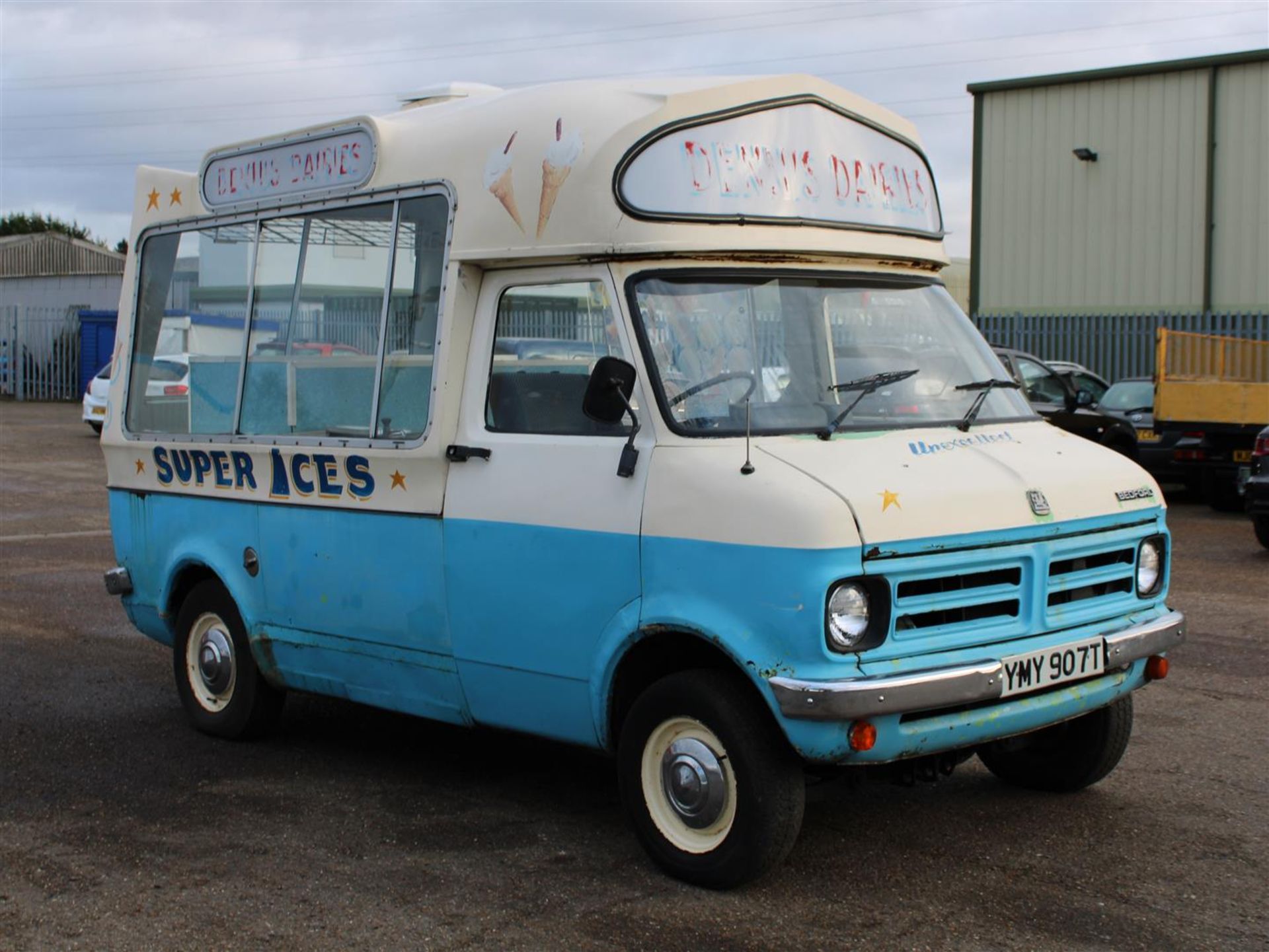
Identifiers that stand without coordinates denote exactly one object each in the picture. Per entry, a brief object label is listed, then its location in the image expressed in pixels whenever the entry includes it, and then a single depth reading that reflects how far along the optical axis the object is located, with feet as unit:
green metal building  95.50
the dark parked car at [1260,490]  43.83
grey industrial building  165.99
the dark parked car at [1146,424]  57.72
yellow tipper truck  55.01
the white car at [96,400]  85.87
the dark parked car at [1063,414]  53.83
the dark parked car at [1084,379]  70.18
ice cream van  16.38
